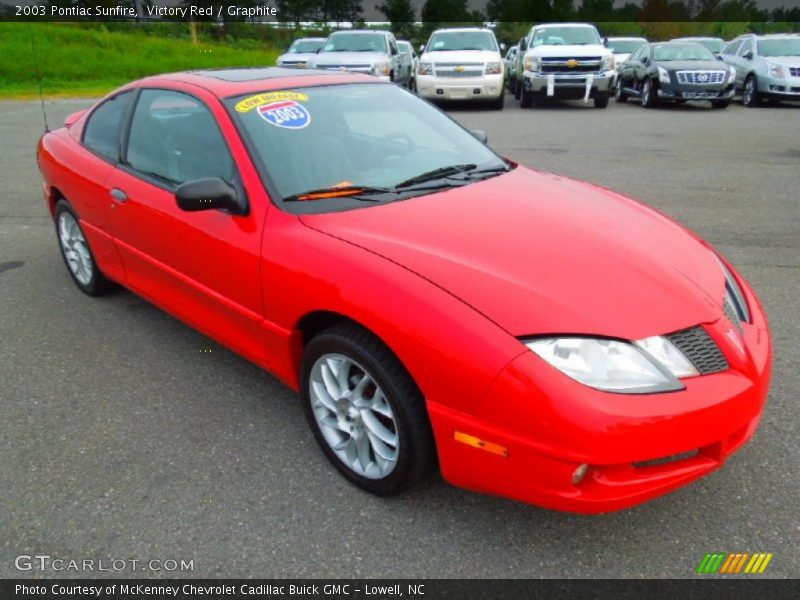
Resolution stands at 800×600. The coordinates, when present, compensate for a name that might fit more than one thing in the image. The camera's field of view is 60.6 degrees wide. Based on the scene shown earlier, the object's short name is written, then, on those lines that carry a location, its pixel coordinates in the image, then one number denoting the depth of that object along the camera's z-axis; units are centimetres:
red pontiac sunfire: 208
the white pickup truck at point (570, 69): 1452
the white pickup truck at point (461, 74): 1434
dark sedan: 1451
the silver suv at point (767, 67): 1465
